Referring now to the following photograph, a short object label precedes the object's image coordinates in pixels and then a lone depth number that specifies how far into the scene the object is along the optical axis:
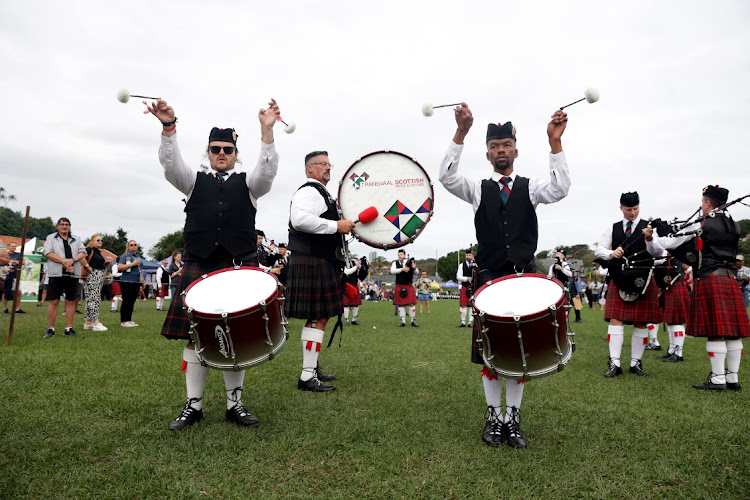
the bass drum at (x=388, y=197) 3.39
